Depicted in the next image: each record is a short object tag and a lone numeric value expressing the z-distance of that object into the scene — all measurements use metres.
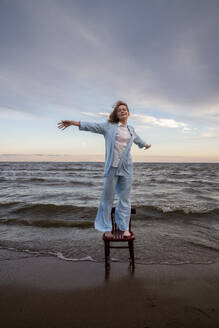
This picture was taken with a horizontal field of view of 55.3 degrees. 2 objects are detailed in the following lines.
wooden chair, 3.15
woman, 3.24
